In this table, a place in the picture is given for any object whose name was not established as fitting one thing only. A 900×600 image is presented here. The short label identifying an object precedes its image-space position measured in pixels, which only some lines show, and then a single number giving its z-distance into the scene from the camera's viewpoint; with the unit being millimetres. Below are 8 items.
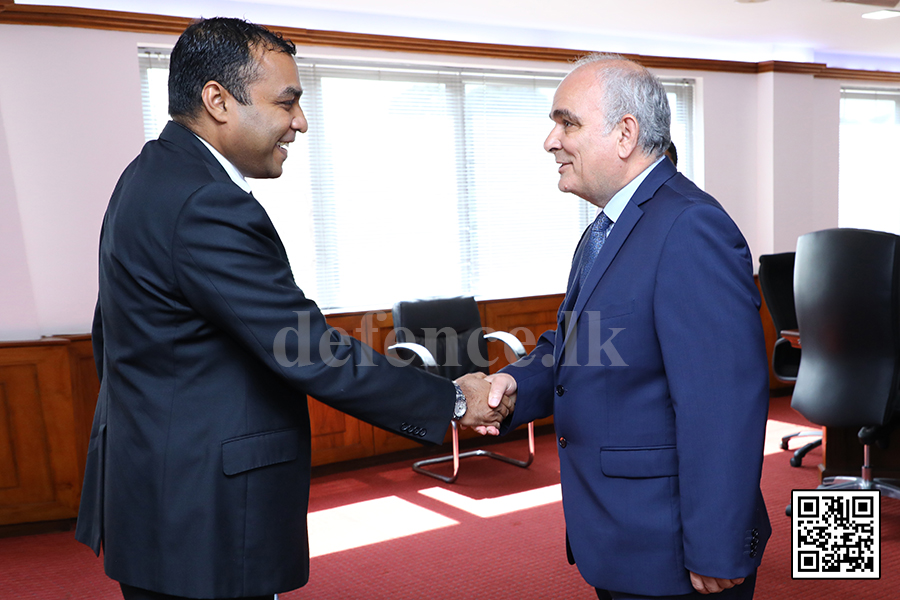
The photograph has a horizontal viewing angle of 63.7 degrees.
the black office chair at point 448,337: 4305
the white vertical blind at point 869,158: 7059
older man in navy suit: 1291
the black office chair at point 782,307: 4355
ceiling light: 5320
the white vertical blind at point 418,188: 4723
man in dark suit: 1311
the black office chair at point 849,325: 3035
